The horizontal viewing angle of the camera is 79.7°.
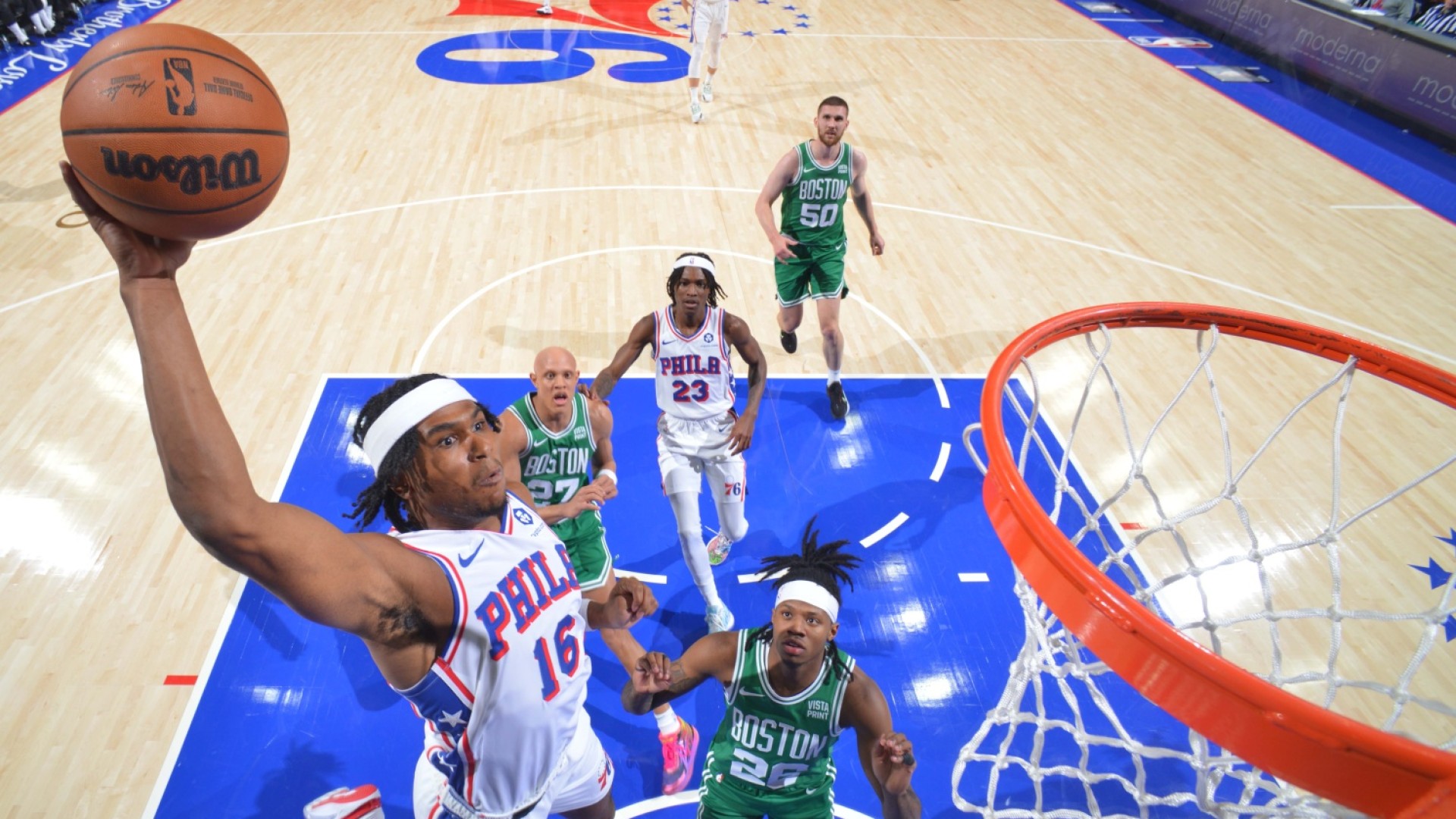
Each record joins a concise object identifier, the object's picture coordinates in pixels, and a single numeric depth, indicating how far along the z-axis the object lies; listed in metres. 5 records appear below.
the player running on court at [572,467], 3.84
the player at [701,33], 10.55
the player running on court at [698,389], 4.48
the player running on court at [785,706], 3.05
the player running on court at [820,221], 5.94
